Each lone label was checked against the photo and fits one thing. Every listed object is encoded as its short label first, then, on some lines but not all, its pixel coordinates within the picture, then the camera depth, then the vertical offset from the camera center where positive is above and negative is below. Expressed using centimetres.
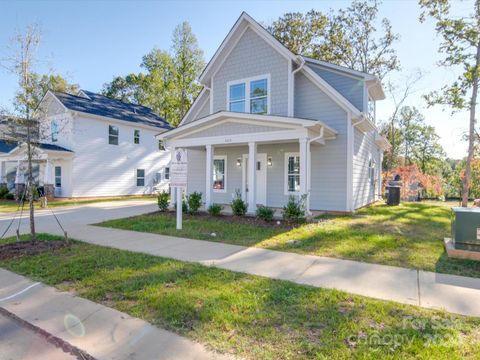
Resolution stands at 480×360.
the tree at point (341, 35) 2316 +1196
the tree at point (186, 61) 3000 +1278
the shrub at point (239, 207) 1043 -97
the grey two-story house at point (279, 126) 1046 +207
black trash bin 1559 -81
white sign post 892 +26
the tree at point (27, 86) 676 +221
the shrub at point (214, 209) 1075 -108
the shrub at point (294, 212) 916 -101
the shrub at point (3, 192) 2022 -91
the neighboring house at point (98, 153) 1931 +193
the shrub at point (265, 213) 943 -108
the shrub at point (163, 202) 1234 -95
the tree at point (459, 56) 1351 +611
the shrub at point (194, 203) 1128 -90
